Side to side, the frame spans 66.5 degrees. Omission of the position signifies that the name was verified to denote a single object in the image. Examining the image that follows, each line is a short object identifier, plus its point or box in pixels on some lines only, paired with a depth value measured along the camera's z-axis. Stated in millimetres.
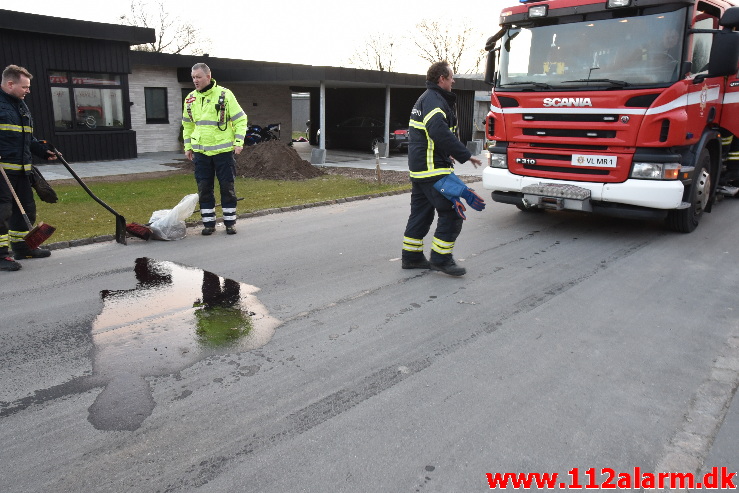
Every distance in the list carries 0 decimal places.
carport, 19266
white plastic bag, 7336
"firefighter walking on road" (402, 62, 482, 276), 5535
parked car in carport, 23734
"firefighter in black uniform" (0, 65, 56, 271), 5941
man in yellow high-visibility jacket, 7508
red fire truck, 6773
